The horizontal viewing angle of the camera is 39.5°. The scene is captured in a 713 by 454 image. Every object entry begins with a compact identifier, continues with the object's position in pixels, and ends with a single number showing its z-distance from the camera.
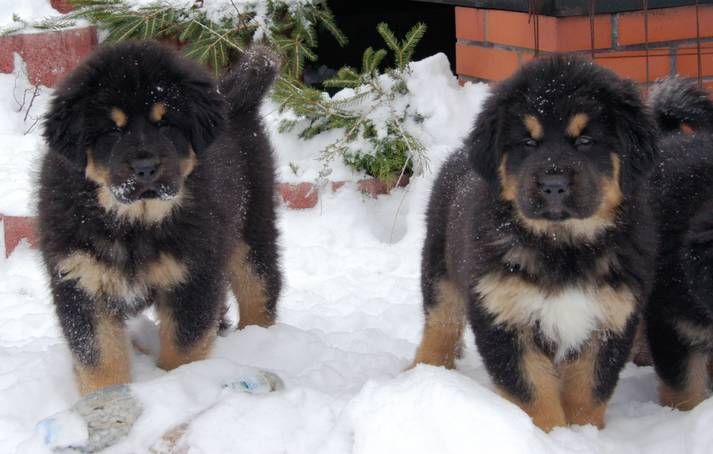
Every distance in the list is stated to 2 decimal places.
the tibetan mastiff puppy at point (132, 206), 3.43
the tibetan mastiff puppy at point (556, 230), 3.22
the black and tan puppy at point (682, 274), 3.38
